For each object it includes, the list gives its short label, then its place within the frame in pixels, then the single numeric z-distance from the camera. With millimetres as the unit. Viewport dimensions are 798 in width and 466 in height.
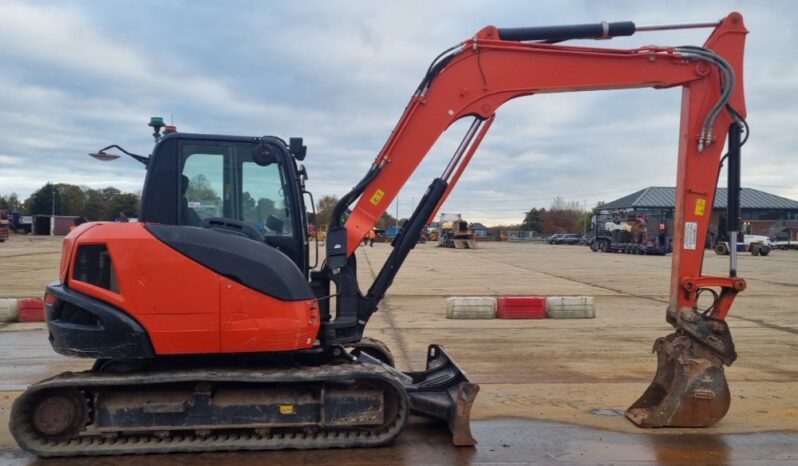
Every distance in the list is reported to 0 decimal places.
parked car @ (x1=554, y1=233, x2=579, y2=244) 81438
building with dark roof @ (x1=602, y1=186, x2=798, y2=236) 75500
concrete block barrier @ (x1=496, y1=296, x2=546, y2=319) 12578
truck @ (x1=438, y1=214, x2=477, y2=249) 57759
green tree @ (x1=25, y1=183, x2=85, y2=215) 70188
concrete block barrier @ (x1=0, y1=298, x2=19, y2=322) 11609
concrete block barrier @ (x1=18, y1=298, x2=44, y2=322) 11633
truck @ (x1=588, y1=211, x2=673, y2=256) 43344
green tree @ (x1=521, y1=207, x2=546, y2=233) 122688
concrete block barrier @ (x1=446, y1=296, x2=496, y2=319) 12602
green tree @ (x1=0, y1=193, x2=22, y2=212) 99500
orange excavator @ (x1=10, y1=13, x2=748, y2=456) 4711
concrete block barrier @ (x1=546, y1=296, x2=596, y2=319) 12602
